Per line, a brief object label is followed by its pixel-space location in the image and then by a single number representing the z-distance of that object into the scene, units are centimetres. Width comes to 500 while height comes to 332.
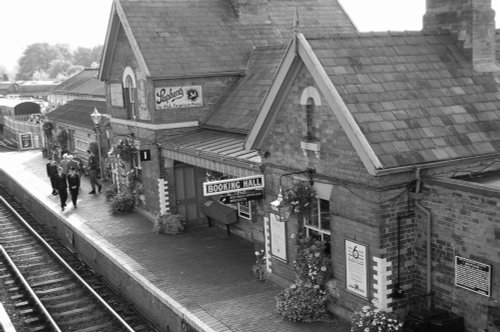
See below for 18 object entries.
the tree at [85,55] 16250
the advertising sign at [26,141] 4076
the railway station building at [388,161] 954
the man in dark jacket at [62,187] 2073
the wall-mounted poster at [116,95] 2059
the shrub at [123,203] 2097
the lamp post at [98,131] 2378
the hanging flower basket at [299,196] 1137
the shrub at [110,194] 2263
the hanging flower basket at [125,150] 2011
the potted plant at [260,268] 1366
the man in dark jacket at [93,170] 2375
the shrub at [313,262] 1131
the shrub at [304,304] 1121
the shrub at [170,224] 1820
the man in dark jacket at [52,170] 2290
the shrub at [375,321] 968
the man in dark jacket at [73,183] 2136
